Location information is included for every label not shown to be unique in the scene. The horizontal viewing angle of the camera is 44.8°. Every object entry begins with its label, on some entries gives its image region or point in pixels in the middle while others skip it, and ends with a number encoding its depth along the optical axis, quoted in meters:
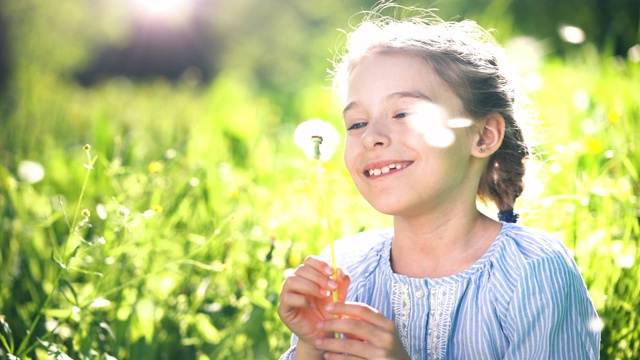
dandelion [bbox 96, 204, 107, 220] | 1.66
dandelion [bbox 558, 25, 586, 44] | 2.35
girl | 1.47
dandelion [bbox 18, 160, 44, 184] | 2.27
